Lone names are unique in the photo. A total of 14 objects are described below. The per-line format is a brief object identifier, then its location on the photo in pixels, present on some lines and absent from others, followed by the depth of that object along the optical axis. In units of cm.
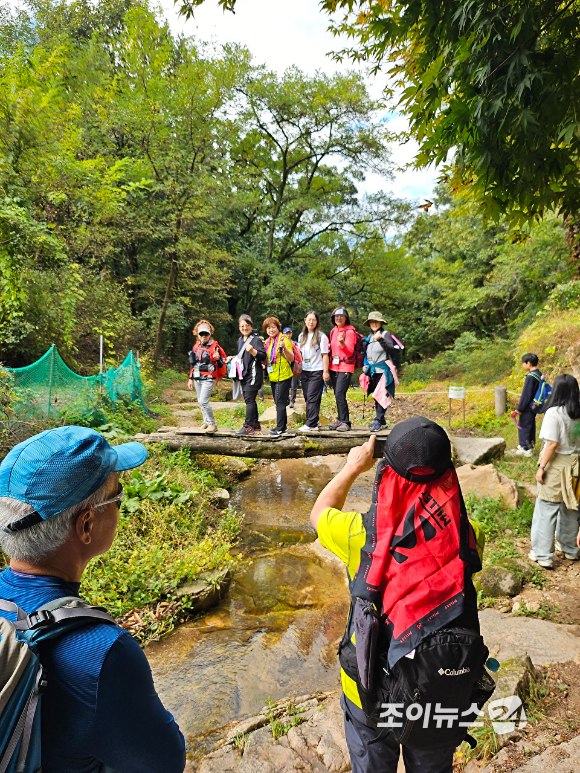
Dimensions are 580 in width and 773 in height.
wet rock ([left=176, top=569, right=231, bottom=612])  439
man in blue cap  95
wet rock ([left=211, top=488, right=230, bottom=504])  707
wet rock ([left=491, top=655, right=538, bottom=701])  258
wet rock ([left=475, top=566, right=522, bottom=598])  417
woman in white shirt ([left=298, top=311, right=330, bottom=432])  681
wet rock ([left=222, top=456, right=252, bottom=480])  877
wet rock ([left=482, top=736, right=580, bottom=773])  204
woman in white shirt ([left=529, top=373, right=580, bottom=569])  423
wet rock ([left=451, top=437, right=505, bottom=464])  791
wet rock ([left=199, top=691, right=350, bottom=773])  252
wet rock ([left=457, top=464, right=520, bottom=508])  606
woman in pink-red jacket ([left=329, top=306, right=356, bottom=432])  664
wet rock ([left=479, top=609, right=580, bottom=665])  305
